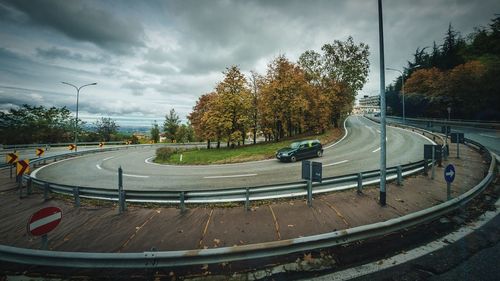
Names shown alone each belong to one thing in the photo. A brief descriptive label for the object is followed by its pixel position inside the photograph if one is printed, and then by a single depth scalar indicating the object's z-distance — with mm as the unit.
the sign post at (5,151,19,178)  11659
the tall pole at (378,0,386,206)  6621
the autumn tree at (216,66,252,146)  29375
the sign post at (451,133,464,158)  13661
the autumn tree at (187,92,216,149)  31372
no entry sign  4113
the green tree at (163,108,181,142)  60875
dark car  16891
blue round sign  6781
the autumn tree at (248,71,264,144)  31422
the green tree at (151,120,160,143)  64875
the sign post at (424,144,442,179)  9667
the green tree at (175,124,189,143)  62250
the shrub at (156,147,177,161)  24091
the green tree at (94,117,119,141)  57159
